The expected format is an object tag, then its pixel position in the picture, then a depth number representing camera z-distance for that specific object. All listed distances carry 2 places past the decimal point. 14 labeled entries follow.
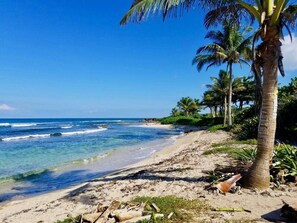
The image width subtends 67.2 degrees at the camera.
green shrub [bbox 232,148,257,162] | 7.01
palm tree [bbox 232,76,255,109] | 32.71
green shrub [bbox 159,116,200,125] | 41.58
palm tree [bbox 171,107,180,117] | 59.40
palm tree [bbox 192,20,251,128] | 19.63
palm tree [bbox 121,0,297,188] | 4.73
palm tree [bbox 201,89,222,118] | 36.43
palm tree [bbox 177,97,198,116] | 53.50
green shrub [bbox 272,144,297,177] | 5.54
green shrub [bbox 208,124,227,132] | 23.41
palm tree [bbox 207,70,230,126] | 29.94
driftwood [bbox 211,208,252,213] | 4.20
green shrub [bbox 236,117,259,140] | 13.46
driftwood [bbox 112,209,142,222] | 3.97
